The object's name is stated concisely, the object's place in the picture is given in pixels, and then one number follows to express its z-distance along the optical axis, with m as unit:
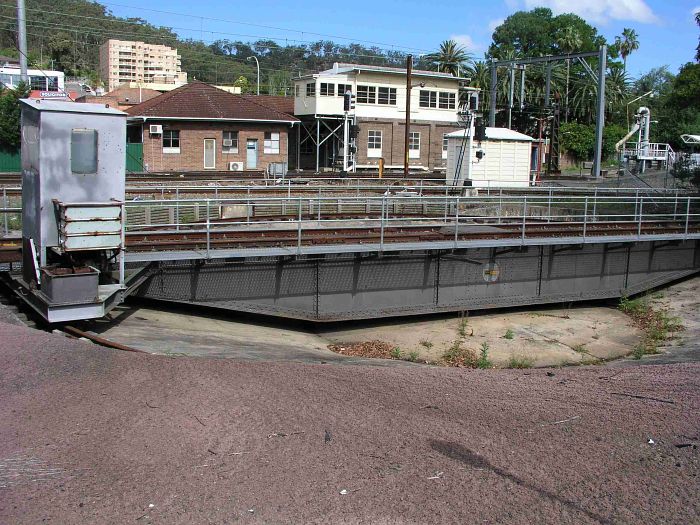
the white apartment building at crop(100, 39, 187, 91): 171.38
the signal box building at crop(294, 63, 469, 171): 55.97
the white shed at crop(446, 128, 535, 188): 35.03
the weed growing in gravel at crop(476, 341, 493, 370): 14.34
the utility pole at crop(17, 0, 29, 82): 26.96
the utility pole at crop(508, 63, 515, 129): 52.30
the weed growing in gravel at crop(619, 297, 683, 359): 16.67
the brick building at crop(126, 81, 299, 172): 47.06
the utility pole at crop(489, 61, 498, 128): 46.22
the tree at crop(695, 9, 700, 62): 29.65
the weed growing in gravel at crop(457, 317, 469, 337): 17.89
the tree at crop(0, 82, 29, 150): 43.75
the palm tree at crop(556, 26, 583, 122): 90.12
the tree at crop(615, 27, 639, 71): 120.66
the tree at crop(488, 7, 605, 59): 112.44
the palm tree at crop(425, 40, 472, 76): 88.88
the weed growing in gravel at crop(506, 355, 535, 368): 14.49
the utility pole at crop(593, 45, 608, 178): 40.56
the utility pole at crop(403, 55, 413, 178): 40.41
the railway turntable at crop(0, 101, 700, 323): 11.62
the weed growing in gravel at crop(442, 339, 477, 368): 15.02
